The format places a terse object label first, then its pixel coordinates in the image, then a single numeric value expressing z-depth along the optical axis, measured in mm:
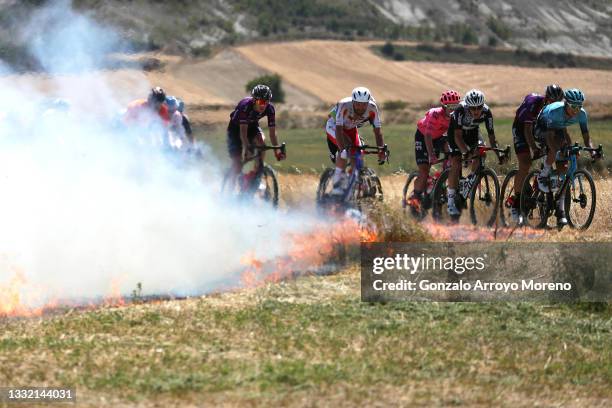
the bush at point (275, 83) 69625
